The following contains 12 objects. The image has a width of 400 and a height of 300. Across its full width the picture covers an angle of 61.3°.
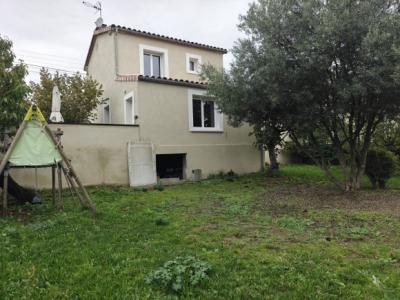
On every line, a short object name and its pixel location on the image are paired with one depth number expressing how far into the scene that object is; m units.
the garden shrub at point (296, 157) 21.28
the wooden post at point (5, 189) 6.82
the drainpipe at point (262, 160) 16.68
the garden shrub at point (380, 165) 11.41
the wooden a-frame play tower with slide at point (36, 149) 6.94
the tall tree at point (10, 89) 7.81
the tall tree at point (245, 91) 10.01
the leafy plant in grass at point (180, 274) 3.61
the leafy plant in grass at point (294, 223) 6.16
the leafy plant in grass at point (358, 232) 5.45
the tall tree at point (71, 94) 15.90
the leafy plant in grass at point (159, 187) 11.42
